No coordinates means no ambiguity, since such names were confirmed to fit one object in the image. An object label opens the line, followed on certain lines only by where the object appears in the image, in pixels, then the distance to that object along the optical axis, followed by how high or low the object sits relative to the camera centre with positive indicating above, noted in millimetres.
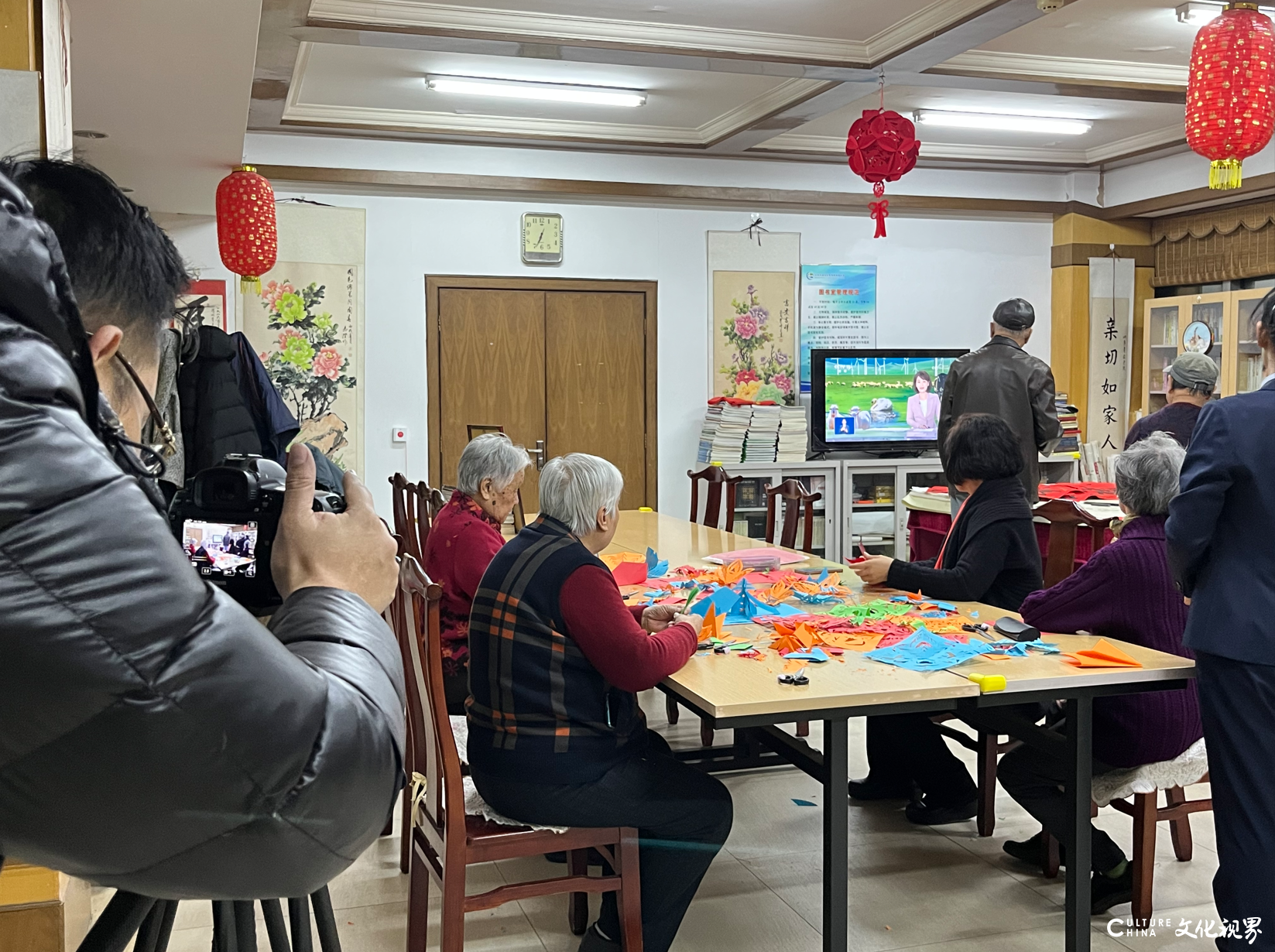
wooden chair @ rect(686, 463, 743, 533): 5551 -495
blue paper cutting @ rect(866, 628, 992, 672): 2436 -588
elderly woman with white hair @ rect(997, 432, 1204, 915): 2623 -556
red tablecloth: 5699 -731
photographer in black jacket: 605 -173
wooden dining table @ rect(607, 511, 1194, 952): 2189 -619
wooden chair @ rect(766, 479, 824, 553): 4480 -470
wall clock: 7129 +1007
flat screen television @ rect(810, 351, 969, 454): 7629 -47
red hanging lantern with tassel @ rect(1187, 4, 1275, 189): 3717 +1018
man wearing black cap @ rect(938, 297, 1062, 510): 5406 +32
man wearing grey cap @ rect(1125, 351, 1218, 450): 5000 -16
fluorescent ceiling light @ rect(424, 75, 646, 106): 5898 +1639
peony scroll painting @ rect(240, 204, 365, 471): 6625 +438
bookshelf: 7266 +352
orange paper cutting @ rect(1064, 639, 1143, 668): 2422 -587
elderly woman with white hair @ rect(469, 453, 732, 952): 2289 -668
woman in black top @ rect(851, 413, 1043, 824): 3182 -437
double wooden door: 7066 +164
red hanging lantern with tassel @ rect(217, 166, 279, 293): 5000 +788
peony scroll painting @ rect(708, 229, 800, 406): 7543 +530
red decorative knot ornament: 4859 +1074
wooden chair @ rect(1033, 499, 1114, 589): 3330 -438
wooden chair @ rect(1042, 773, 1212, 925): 2693 -1085
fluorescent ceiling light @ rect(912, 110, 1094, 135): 6621 +1632
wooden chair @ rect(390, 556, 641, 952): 2283 -919
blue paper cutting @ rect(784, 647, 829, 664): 2496 -591
